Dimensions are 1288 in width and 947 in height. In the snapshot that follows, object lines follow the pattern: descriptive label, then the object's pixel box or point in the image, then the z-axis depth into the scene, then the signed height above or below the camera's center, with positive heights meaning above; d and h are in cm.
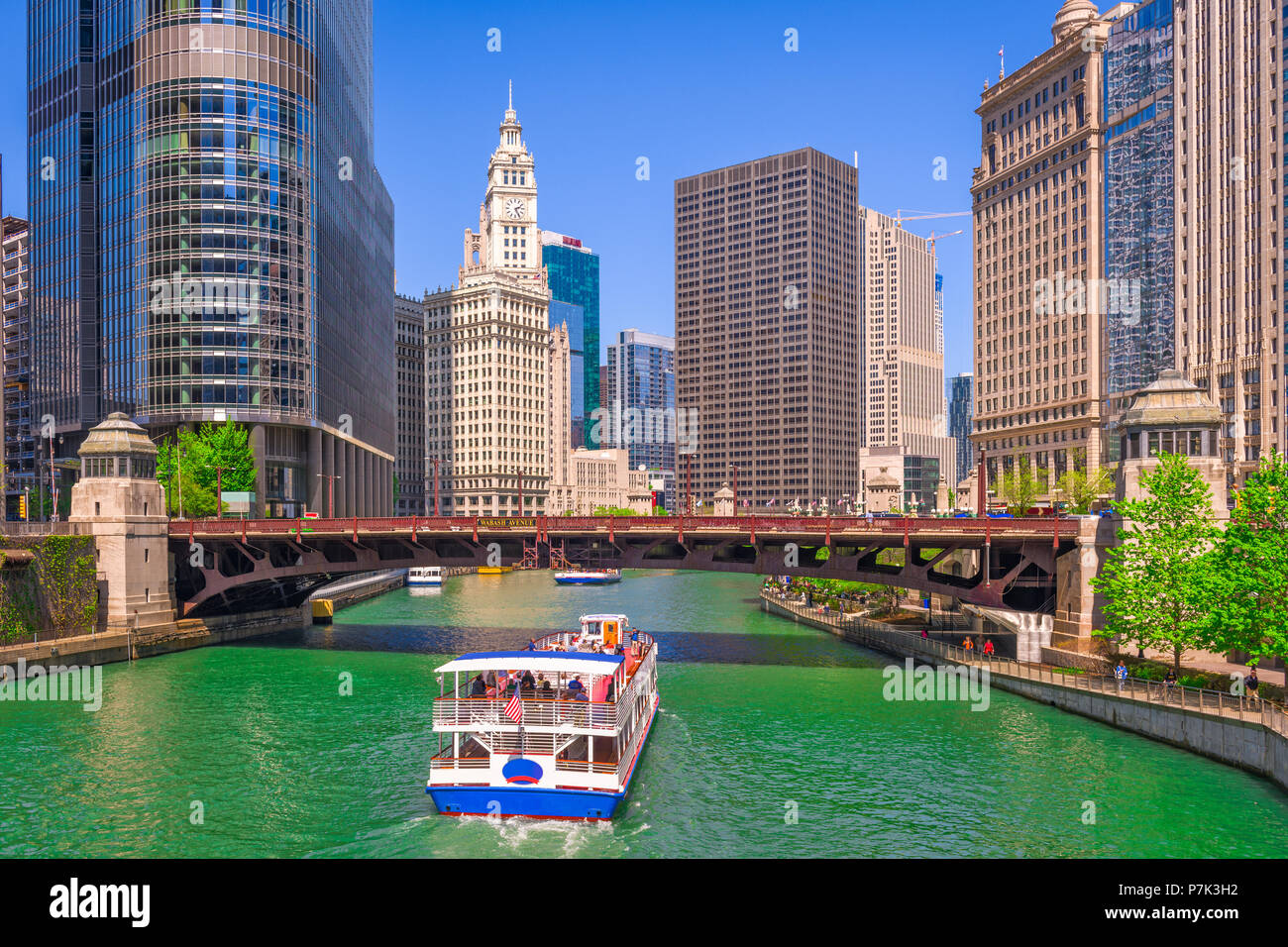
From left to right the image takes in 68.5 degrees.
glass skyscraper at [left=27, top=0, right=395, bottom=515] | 10175 +2963
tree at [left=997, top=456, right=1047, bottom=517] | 11793 -71
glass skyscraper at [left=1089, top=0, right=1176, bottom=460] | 11794 +3517
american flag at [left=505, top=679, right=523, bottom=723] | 3403 -819
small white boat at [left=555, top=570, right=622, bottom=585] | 15600 -1588
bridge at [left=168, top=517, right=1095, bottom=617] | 5959 -470
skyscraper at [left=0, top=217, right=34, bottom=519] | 14800 +2070
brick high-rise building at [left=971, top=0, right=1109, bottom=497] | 12706 +3213
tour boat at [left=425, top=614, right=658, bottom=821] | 3309 -948
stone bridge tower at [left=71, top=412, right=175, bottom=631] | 6794 -242
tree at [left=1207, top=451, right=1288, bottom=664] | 3962 -421
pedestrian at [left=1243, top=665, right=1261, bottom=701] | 4053 -883
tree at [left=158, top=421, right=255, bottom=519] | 9256 +195
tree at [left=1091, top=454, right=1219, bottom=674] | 4474 -434
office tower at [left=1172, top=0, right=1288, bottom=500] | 10056 +2937
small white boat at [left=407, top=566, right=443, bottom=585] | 14230 -1416
